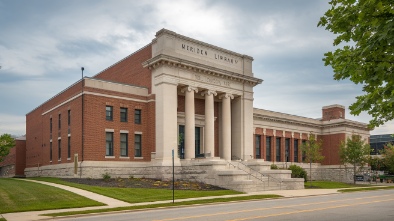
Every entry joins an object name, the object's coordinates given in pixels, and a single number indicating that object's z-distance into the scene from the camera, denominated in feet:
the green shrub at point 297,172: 149.89
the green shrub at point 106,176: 122.91
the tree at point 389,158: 219.00
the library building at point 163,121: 126.93
